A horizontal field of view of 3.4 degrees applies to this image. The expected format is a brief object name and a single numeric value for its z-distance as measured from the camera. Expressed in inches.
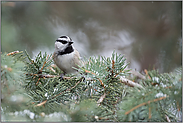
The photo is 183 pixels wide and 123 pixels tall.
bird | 268.5
